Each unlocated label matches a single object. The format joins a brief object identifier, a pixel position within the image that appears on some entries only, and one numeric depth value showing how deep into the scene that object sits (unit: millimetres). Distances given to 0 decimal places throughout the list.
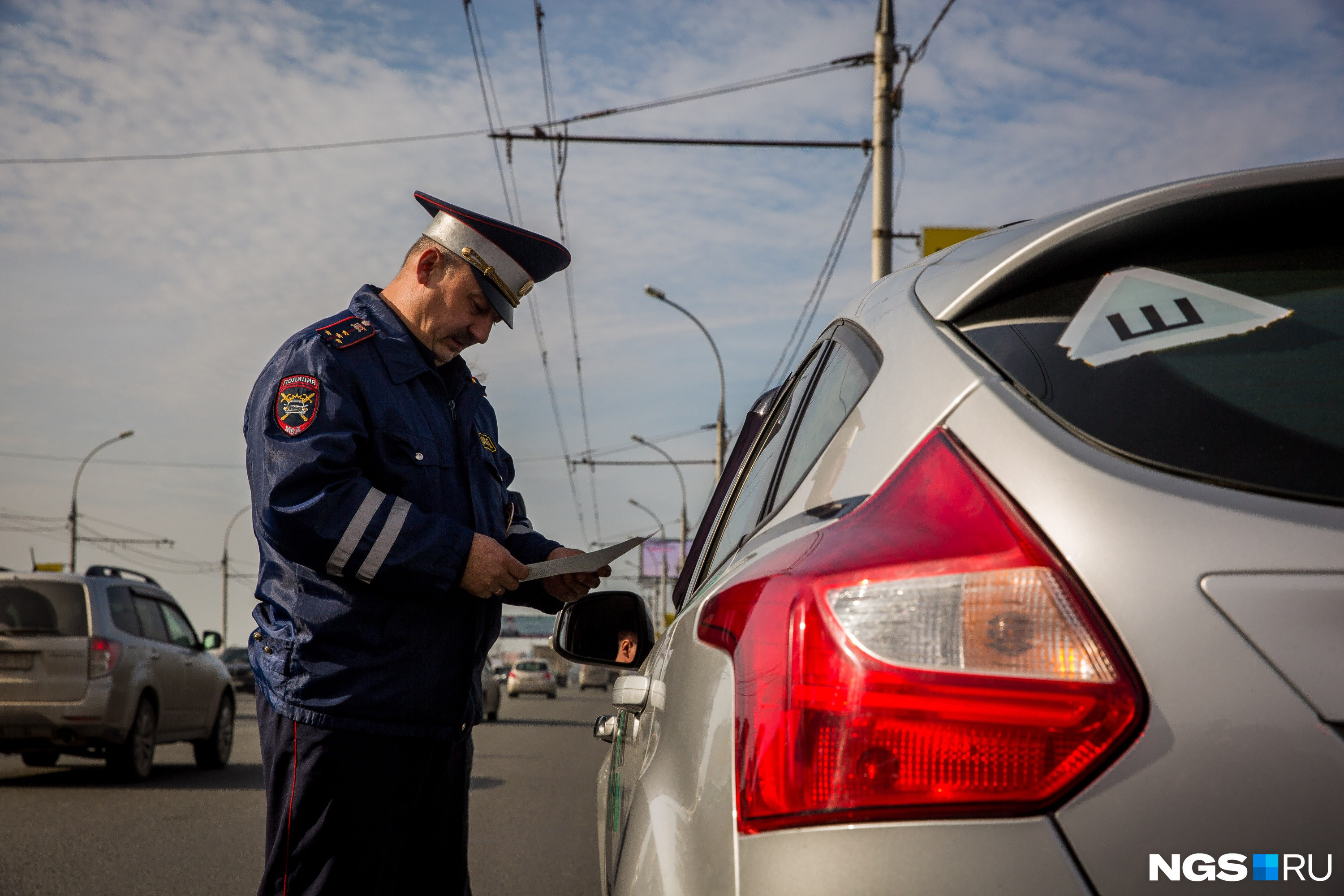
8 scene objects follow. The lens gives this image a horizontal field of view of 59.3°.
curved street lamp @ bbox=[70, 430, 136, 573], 36281
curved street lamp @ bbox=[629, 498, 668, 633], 47775
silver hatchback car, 992
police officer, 2299
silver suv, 8820
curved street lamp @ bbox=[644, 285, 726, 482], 23531
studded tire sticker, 1281
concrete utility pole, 9906
